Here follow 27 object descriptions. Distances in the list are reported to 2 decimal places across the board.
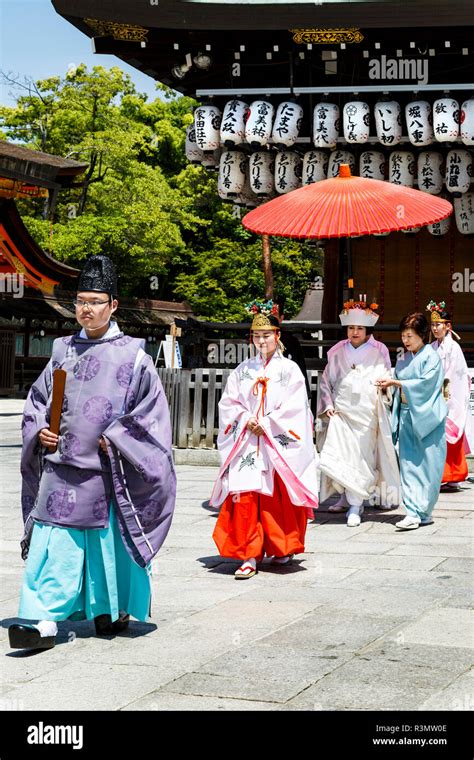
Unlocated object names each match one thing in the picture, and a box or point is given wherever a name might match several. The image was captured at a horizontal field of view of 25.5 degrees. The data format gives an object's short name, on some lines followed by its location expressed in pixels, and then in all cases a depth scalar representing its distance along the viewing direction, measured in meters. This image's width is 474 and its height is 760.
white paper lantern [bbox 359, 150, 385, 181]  14.42
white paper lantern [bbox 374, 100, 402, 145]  13.64
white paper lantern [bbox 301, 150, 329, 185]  14.40
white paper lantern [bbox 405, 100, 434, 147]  13.57
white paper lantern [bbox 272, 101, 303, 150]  13.98
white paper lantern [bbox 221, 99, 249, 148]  14.14
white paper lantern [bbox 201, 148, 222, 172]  15.28
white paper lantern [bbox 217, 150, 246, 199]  14.90
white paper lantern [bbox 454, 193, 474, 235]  14.54
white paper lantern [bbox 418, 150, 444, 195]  14.07
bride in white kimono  8.68
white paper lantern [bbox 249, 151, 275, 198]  14.77
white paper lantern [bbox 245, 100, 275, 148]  13.96
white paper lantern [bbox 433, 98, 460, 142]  13.32
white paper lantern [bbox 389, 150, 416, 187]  14.13
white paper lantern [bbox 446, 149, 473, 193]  13.79
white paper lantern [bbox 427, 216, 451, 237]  14.79
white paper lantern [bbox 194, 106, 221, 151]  14.44
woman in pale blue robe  8.47
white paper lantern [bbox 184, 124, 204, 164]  15.24
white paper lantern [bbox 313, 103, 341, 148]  13.88
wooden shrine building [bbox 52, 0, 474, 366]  12.83
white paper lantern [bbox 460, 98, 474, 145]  13.33
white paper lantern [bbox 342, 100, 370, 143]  13.65
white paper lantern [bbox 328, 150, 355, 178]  14.41
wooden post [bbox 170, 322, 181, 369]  15.13
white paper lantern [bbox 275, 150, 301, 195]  14.56
